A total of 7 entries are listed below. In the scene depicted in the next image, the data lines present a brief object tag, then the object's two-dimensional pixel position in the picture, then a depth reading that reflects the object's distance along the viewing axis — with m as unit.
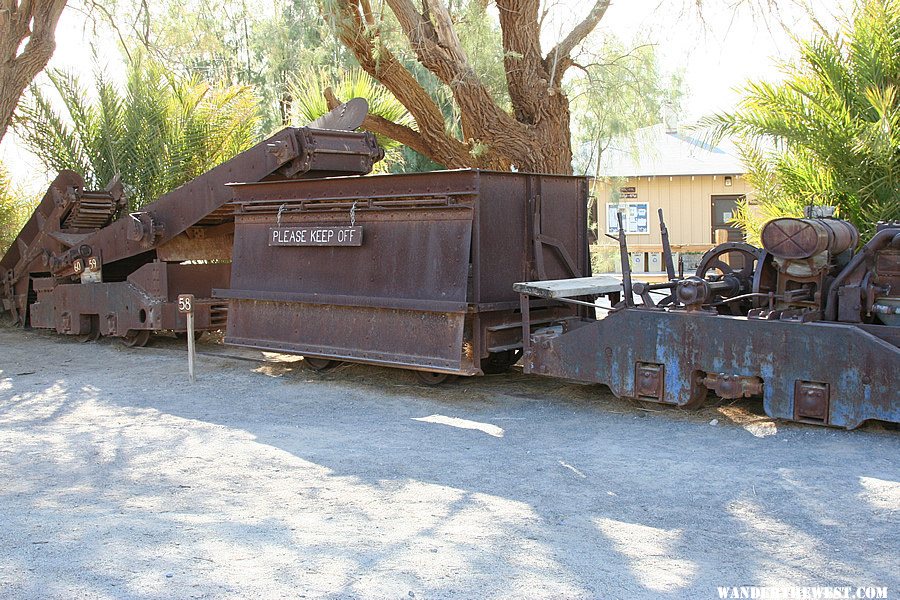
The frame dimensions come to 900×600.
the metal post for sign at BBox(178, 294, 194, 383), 8.73
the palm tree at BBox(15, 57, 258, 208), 14.62
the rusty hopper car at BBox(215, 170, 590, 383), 7.60
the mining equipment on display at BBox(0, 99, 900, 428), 6.27
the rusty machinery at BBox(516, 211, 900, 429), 5.96
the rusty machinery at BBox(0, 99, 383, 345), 9.62
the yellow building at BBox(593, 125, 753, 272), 22.42
